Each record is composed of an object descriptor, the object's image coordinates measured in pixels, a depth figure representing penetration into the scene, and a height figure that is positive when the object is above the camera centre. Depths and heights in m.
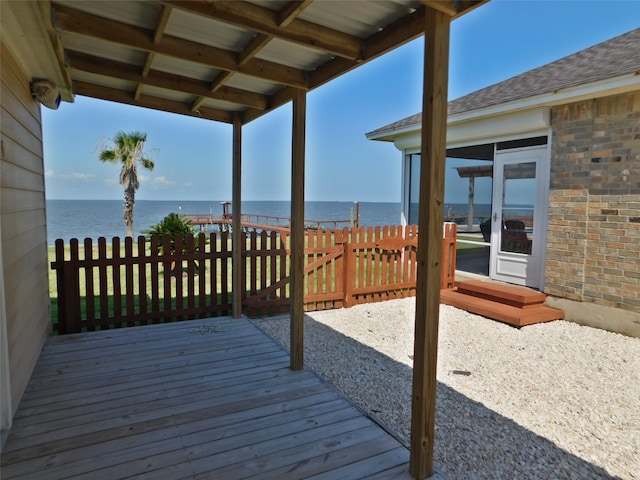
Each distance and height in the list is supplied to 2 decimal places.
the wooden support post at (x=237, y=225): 4.45 -0.18
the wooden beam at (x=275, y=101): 3.30 +1.02
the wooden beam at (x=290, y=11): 1.89 +1.03
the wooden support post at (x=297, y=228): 3.11 -0.14
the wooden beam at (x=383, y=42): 2.01 +1.01
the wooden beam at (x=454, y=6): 1.69 +0.94
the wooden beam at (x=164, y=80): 2.98 +1.11
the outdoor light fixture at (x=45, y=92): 3.31 +1.02
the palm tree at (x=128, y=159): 14.31 +1.87
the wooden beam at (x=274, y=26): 1.93 +1.03
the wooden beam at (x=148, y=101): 3.66 +1.11
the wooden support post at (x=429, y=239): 1.78 -0.13
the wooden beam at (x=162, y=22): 2.06 +1.07
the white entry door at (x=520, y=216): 5.52 -0.02
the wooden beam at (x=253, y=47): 2.34 +1.06
